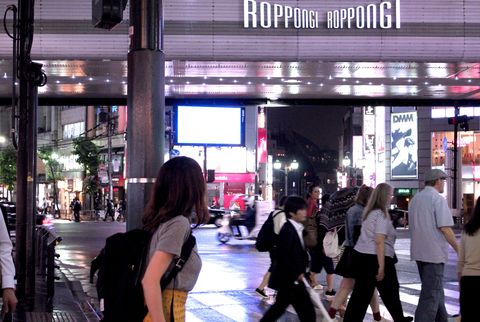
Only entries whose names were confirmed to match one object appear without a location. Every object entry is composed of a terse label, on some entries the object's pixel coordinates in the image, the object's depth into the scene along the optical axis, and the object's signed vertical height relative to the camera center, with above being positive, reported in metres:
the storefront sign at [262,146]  60.39 +1.98
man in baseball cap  7.52 -0.85
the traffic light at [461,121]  25.38 +1.81
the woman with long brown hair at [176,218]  3.47 -0.27
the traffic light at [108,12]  5.94 +1.38
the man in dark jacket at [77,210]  48.41 -3.11
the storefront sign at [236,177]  55.94 -0.79
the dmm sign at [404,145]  56.38 +1.91
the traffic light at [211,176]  34.15 -0.43
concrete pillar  5.45 +0.49
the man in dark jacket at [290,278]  7.34 -1.21
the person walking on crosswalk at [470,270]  5.89 -0.91
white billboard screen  32.03 +2.02
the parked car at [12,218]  19.12 -1.55
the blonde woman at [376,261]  8.05 -1.14
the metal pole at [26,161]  11.23 +0.11
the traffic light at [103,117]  55.94 +4.26
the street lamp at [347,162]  88.38 +0.78
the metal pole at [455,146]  24.16 +1.10
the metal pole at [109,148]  50.22 +1.55
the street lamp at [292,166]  85.69 +0.33
